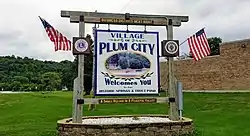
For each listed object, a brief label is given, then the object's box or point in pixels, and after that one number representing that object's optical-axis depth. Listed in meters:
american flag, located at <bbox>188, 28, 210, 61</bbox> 11.28
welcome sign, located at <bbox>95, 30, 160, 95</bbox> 10.51
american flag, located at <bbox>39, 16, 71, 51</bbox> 10.47
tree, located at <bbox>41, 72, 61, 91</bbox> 62.91
